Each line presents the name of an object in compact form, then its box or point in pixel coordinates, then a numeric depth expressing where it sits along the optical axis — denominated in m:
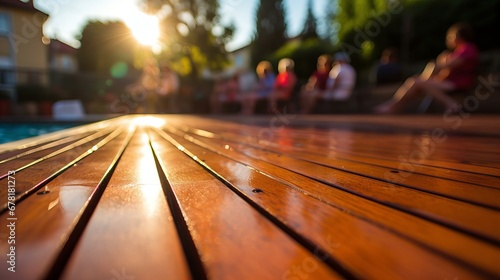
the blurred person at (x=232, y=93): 7.45
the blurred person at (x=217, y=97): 7.73
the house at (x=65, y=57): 25.38
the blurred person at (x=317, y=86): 5.31
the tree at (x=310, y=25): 33.09
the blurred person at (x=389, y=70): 5.61
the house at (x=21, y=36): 12.65
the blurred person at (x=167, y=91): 7.86
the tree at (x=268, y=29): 26.30
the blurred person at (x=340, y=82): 4.76
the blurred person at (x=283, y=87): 5.50
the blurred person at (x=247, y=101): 6.59
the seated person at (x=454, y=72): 3.18
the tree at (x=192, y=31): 12.64
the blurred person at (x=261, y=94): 6.13
